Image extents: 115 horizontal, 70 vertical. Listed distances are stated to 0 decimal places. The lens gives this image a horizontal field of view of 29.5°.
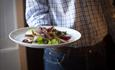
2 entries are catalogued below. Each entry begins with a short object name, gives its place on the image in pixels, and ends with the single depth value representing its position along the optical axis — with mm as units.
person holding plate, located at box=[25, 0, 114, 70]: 913
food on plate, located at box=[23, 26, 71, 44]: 837
